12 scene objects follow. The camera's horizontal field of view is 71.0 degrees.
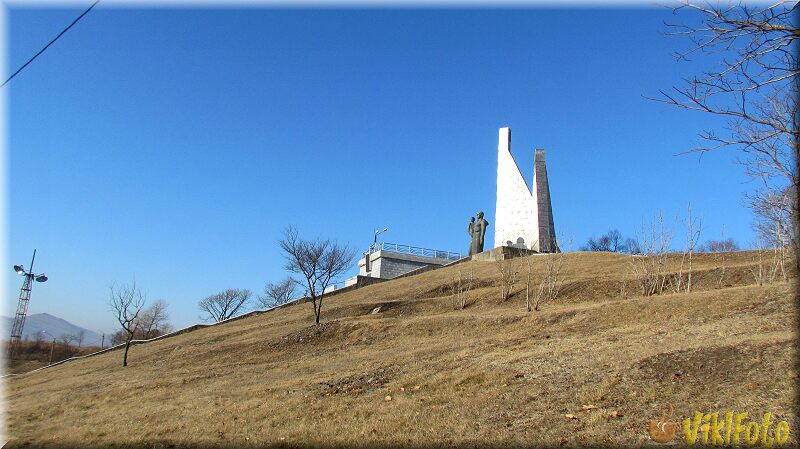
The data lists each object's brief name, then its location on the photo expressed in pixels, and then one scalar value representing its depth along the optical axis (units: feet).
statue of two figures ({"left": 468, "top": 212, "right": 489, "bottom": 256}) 110.93
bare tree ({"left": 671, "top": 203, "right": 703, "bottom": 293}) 46.25
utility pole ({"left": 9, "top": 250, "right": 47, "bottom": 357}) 111.65
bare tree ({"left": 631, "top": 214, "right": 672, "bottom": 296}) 49.24
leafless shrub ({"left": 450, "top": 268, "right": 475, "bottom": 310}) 60.56
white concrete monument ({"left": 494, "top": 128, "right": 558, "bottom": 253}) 109.81
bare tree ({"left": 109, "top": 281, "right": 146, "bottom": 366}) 65.99
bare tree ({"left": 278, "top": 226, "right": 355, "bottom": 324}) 69.77
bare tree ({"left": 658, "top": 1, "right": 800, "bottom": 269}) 11.69
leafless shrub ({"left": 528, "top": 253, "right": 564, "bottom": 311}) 53.42
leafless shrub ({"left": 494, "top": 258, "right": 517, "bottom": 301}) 60.44
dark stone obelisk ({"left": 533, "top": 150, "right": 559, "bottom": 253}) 108.27
